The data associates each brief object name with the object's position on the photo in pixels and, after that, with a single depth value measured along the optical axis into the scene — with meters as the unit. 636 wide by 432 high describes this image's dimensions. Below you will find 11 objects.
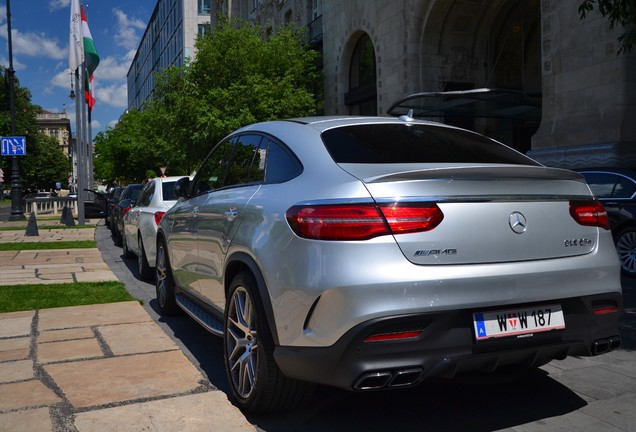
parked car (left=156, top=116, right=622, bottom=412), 2.74
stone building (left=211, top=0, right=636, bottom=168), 13.37
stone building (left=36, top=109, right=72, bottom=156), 161.12
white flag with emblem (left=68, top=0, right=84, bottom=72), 21.77
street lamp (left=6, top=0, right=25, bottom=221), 26.28
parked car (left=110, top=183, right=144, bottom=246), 14.29
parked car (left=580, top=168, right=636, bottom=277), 8.70
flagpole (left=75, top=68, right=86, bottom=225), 22.09
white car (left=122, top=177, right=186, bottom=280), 8.13
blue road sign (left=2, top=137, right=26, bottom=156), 25.94
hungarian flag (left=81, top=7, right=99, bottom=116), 23.46
